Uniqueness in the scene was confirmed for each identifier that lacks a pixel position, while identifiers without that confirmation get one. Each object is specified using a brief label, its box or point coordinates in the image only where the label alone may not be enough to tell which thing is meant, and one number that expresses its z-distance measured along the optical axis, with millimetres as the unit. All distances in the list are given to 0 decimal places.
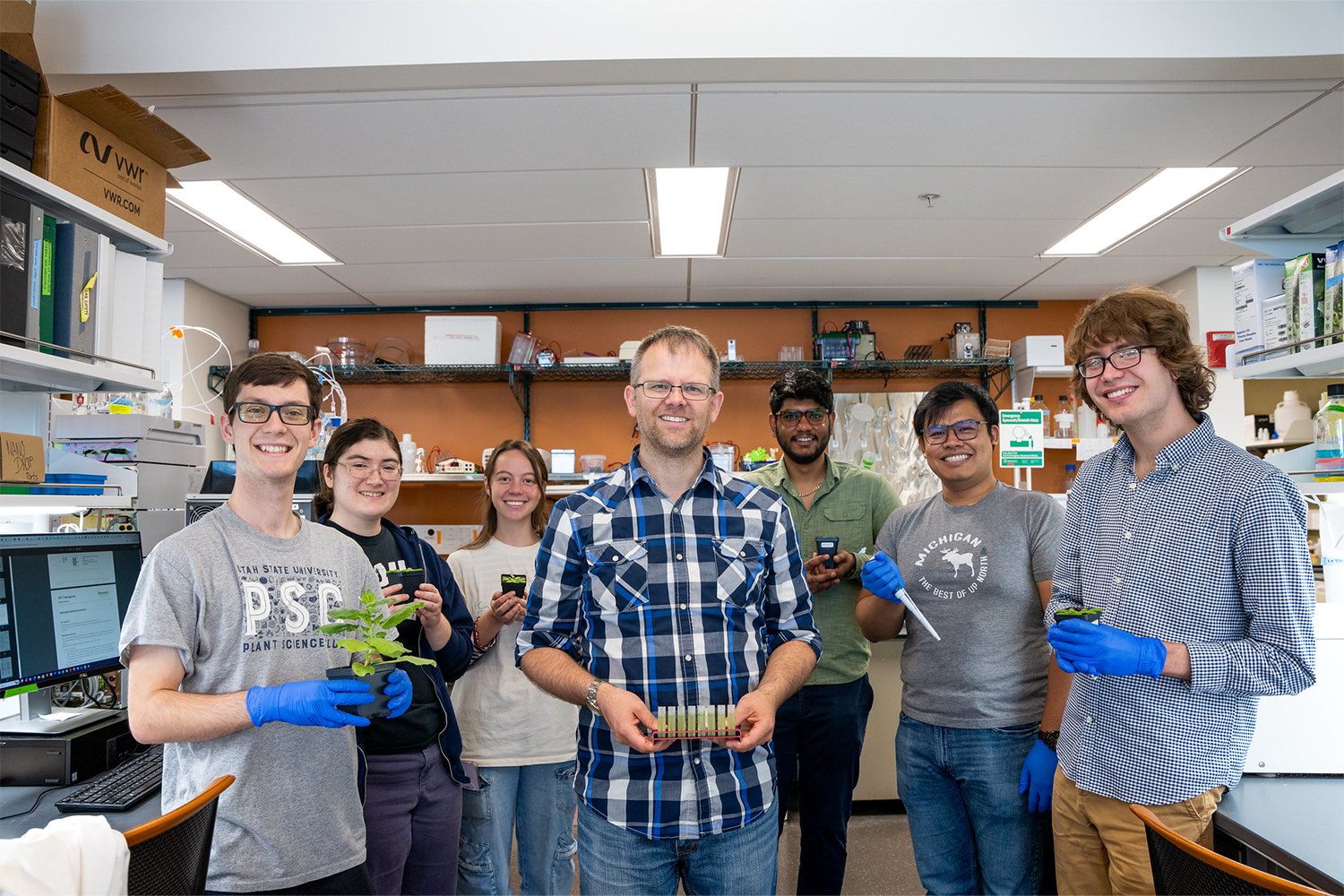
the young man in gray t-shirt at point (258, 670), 1301
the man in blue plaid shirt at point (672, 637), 1357
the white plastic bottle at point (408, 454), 4945
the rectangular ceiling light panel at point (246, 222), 3365
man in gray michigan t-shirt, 1851
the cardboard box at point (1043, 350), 4742
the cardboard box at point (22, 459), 1750
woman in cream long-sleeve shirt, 2135
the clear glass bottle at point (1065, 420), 5023
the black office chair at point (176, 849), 1062
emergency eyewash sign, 3947
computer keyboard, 1527
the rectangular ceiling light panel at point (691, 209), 3287
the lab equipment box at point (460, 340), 4859
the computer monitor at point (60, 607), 1655
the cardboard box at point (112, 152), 1873
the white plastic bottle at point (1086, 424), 4910
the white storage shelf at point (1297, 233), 1745
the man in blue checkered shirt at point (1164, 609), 1336
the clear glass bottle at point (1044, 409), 5125
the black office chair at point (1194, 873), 954
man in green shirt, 2217
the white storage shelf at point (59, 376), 1734
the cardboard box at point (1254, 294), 1933
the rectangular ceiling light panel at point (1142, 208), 3354
